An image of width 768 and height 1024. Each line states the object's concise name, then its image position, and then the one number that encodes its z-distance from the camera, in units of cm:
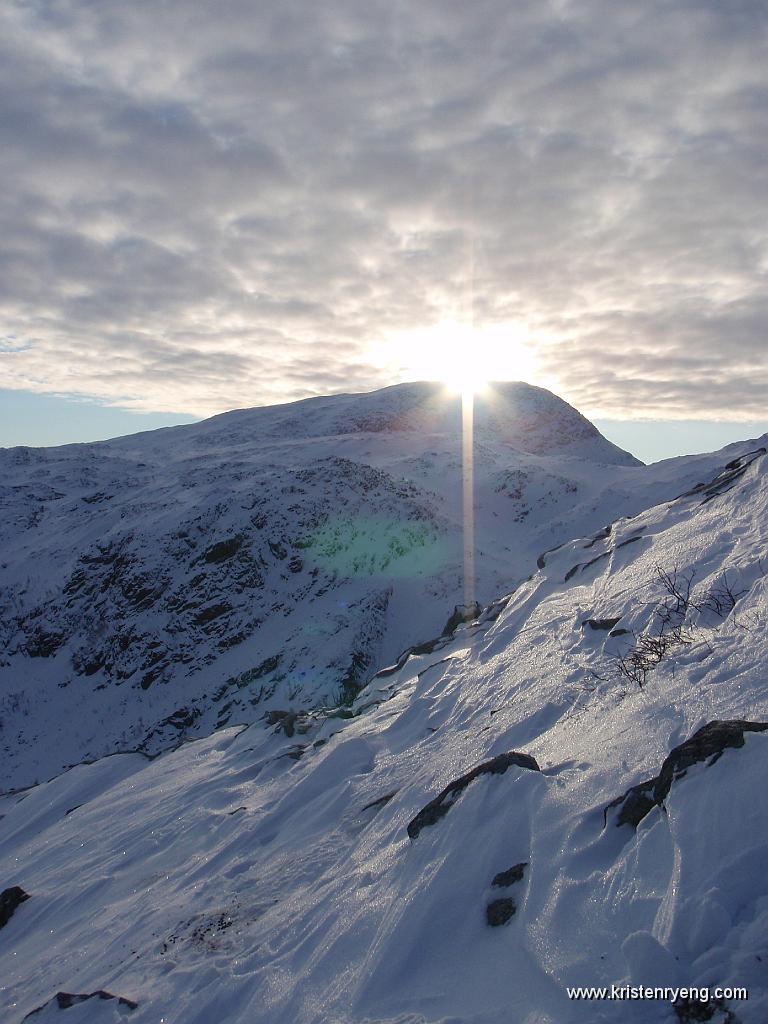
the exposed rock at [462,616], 1241
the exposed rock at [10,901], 645
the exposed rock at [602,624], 699
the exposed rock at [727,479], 988
